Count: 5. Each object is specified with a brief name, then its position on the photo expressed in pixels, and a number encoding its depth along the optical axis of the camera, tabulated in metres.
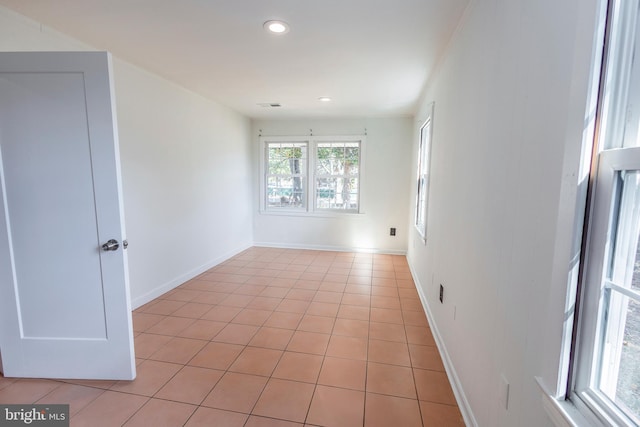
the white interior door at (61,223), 1.70
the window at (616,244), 0.69
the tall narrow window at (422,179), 3.15
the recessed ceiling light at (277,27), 2.01
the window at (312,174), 5.24
